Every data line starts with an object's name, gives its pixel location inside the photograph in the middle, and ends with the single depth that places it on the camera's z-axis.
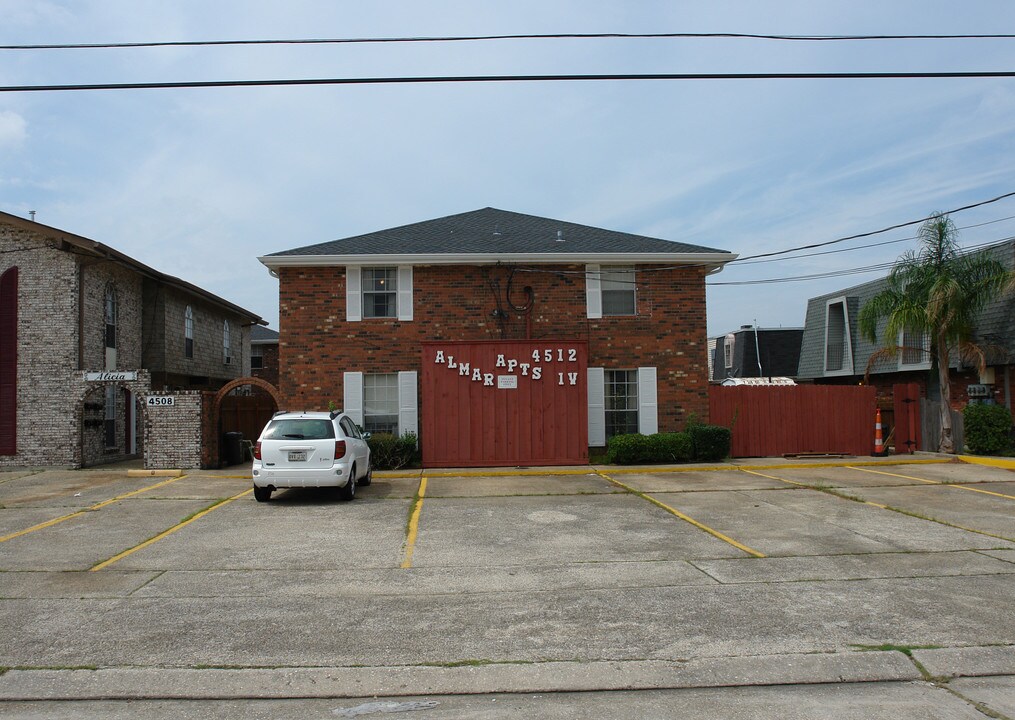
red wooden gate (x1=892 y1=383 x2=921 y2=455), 20.62
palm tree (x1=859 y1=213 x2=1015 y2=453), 19.31
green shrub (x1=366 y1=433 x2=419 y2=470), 17.75
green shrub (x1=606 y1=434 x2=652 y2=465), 18.08
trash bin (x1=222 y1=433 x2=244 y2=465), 19.62
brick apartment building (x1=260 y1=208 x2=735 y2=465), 19.11
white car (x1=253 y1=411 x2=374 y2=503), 12.62
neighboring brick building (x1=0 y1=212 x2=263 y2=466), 19.20
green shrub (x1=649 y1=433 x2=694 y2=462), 18.19
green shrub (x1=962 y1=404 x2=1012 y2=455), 19.09
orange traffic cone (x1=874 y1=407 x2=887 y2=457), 19.81
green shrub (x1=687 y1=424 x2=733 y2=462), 18.44
